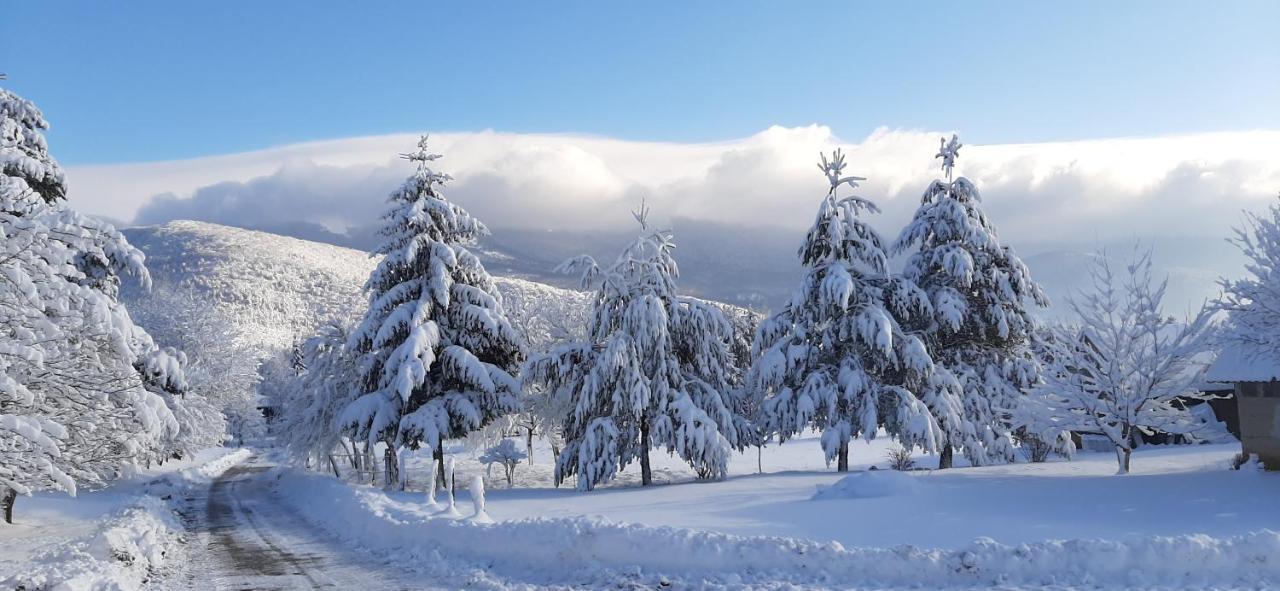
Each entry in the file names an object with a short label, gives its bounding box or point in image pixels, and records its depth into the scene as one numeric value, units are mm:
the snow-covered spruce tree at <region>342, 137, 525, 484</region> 26172
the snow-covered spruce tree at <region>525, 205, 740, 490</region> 24891
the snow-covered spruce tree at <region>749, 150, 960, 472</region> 25594
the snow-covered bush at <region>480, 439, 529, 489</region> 41156
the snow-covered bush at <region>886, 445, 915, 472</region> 32081
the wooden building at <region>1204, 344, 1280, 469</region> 19359
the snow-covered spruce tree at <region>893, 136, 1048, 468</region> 27750
